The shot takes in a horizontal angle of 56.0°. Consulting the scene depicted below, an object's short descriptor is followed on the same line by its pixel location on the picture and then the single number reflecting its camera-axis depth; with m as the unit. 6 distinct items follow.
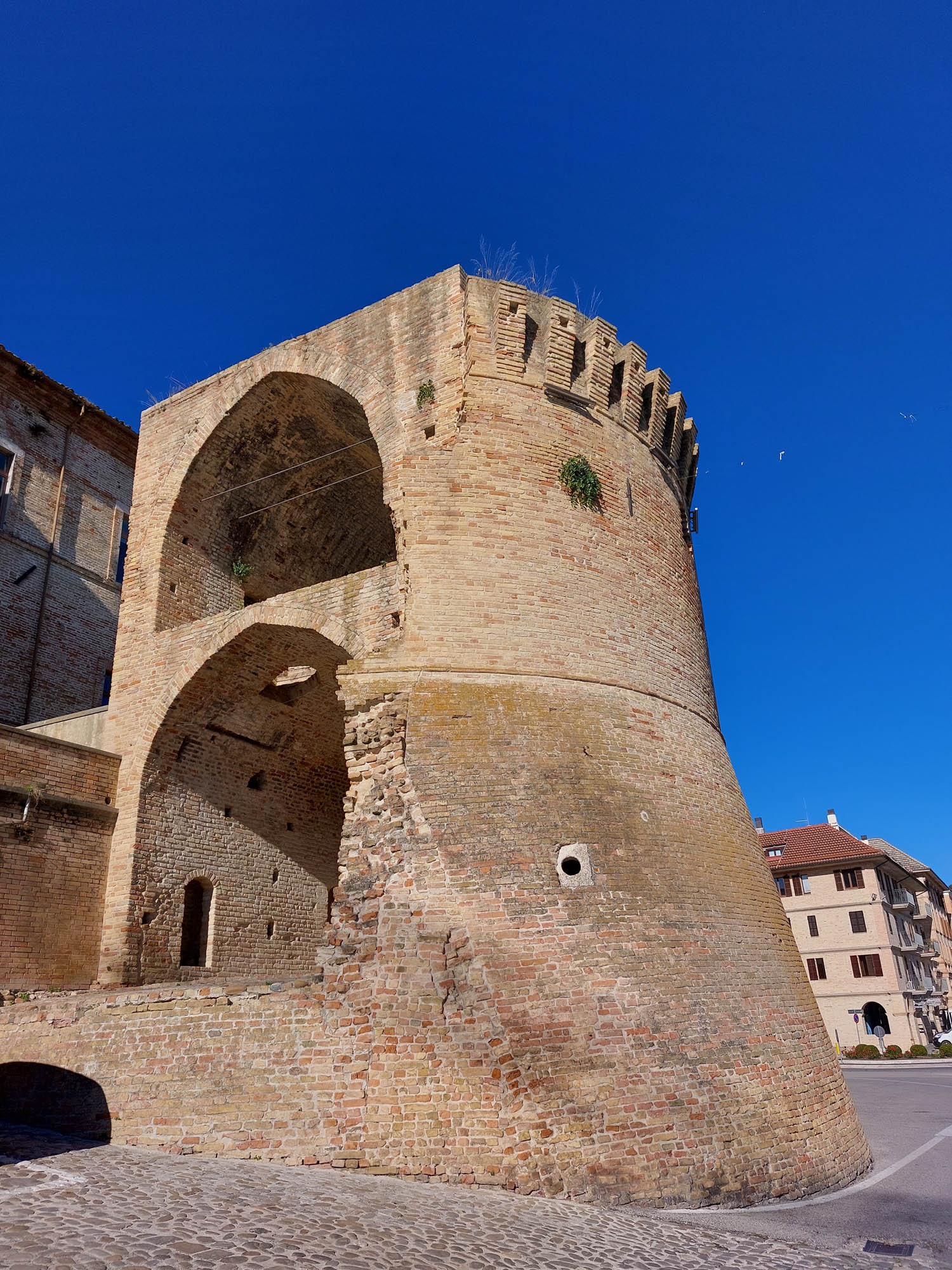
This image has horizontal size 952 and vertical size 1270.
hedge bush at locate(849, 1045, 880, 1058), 29.56
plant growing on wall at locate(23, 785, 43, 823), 11.16
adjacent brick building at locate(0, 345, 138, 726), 17.67
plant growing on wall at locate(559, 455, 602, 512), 10.95
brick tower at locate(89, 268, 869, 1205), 7.28
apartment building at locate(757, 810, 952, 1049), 32.78
